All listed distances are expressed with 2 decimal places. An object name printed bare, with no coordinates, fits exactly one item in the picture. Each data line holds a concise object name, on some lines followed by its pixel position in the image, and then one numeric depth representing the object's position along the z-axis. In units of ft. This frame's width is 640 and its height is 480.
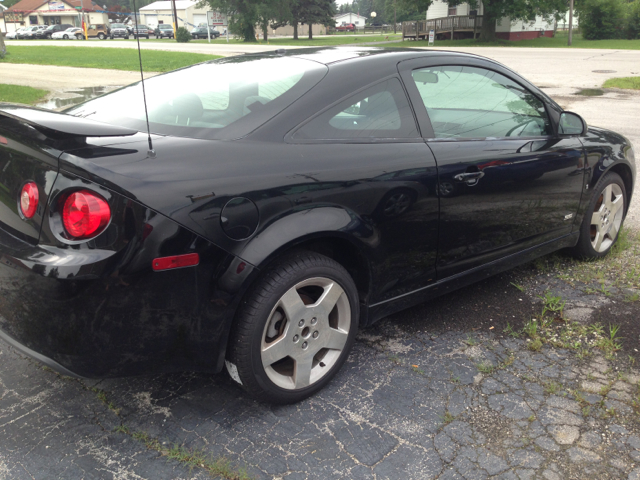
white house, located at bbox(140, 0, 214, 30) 247.54
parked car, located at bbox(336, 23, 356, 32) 295.48
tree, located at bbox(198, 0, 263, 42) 149.69
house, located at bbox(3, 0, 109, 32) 262.88
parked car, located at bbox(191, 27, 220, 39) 195.83
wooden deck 132.67
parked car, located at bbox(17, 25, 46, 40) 192.34
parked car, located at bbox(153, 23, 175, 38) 199.60
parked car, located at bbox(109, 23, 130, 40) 188.40
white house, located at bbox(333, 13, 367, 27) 384.68
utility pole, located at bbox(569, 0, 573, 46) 106.21
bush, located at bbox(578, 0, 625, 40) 135.23
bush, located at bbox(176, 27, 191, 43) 156.87
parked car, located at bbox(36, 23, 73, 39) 196.65
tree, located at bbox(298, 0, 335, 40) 188.44
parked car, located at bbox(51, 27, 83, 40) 193.27
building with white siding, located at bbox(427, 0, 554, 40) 136.46
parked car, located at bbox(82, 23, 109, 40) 199.93
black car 6.77
